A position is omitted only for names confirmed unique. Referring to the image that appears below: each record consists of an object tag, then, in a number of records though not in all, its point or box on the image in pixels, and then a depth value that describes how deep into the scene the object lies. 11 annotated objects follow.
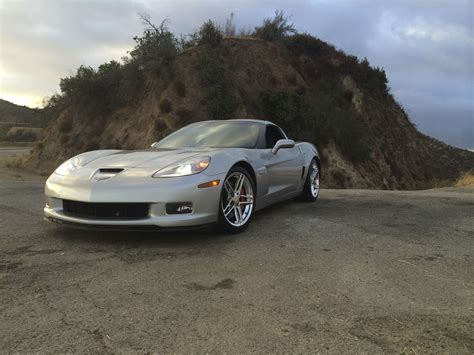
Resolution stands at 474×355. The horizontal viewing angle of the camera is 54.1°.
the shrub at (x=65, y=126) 22.52
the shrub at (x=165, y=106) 20.44
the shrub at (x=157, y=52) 21.50
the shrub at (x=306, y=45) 27.88
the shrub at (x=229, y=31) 27.46
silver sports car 4.30
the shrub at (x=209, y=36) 23.23
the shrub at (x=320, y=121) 21.44
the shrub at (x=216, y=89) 20.02
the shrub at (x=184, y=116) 19.98
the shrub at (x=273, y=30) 27.58
